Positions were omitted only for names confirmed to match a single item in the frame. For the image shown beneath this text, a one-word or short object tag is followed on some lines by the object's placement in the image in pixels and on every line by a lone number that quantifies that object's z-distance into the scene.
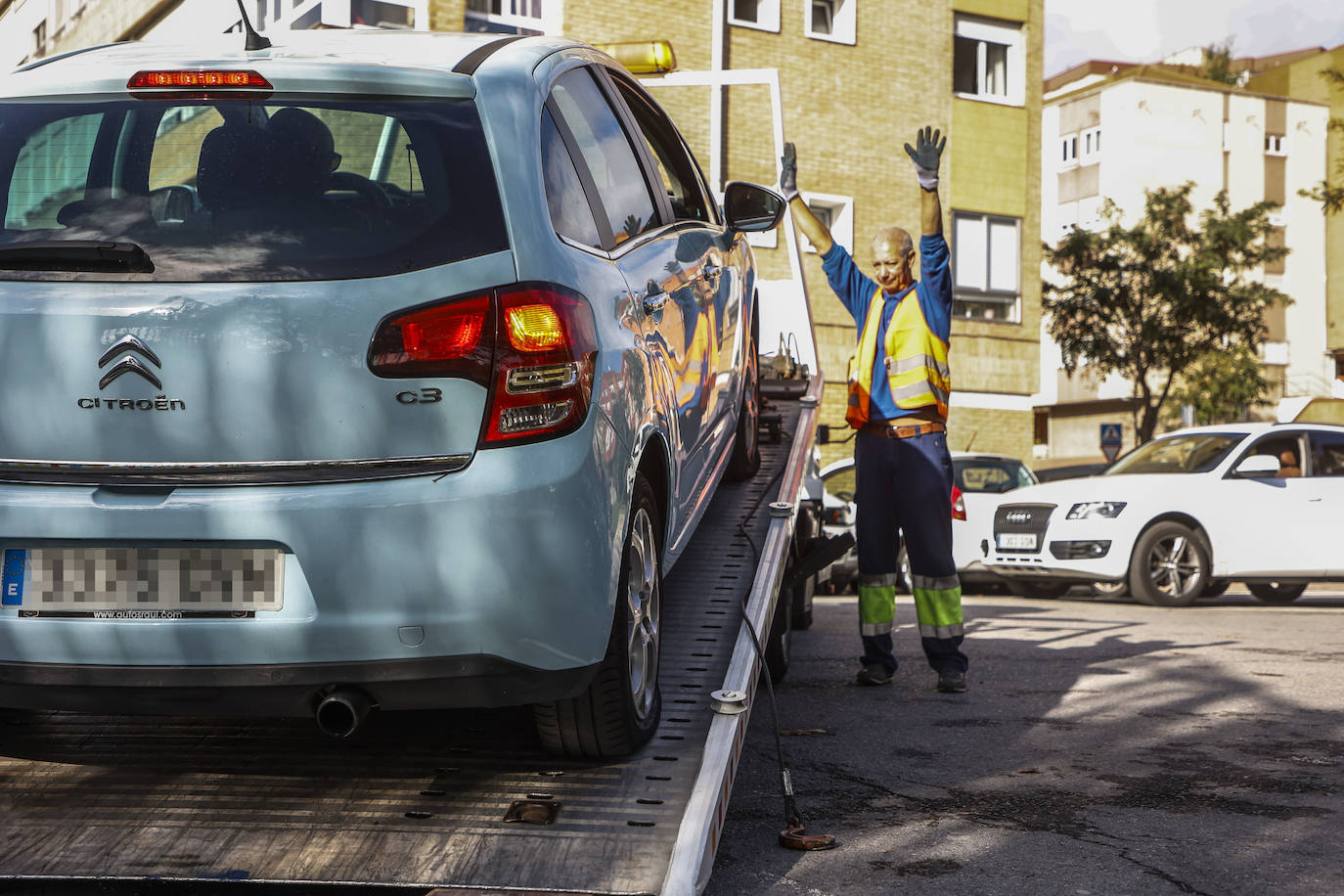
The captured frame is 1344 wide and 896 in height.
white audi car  13.88
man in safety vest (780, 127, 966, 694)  6.91
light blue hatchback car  3.26
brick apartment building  24.77
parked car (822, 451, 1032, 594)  15.29
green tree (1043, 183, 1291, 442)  31.20
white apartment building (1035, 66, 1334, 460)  55.84
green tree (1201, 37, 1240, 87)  64.94
